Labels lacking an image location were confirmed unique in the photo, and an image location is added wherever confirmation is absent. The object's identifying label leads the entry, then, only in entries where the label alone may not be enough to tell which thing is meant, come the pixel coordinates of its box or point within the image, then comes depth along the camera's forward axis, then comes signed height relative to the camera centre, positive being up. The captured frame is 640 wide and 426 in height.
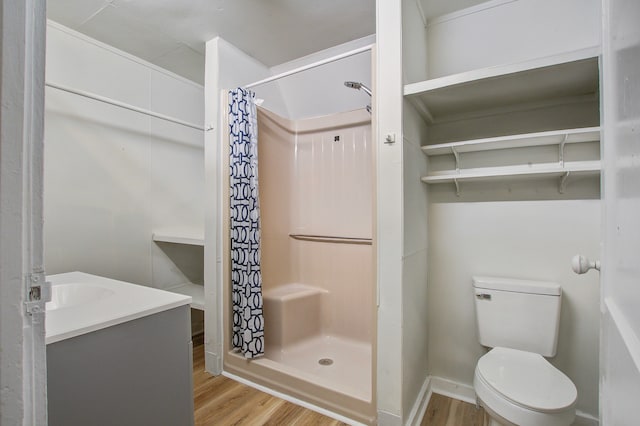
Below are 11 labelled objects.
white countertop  0.92 -0.34
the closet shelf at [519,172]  1.46 +0.23
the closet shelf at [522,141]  1.43 +0.40
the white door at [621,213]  0.41 +0.00
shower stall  2.17 -0.26
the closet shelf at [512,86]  1.29 +0.66
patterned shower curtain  2.05 -0.08
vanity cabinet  0.90 -0.55
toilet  1.19 -0.74
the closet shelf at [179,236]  2.31 -0.16
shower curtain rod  1.61 +0.93
